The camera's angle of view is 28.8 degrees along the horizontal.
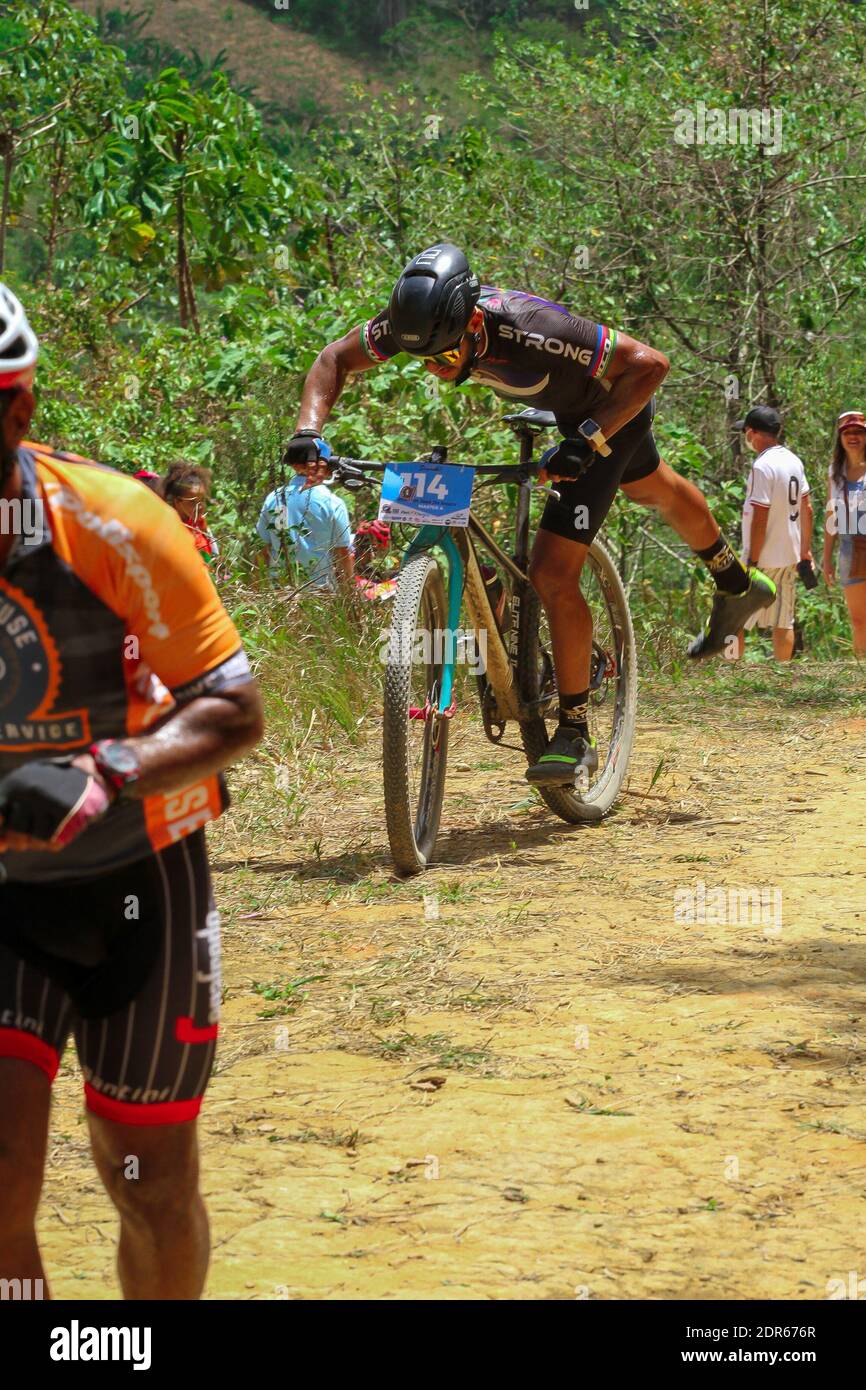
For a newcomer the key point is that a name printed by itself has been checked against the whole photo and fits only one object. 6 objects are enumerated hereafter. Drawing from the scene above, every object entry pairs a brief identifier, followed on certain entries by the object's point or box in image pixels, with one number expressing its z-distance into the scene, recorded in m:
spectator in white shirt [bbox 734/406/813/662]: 11.16
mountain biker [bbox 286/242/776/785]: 5.51
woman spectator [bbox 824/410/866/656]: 10.57
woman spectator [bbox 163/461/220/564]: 8.33
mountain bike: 5.53
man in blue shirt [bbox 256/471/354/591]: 8.55
